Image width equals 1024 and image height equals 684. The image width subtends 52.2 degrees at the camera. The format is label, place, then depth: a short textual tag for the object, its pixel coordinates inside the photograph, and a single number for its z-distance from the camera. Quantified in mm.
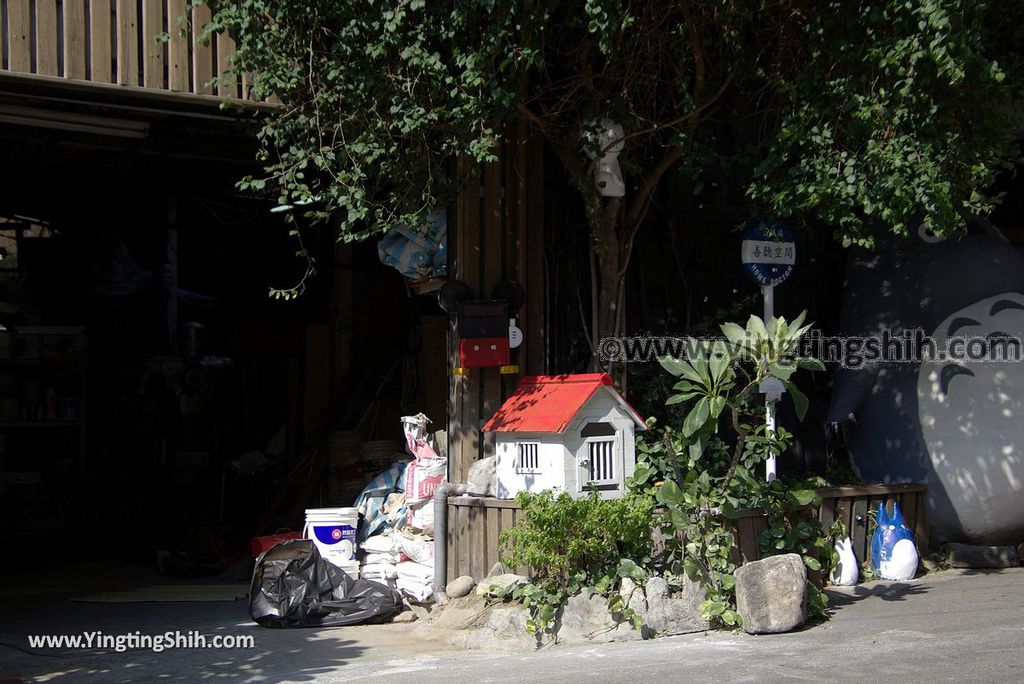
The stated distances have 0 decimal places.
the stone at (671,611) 7277
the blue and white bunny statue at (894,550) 8805
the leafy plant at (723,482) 7438
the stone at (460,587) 8039
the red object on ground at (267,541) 9508
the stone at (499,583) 7719
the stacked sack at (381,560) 9000
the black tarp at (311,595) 8258
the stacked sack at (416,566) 8625
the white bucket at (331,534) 9117
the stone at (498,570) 8102
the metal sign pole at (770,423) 8281
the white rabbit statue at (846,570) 8602
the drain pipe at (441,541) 8445
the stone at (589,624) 7254
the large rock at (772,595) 7141
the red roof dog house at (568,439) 7809
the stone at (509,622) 7395
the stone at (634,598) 7293
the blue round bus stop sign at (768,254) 9102
